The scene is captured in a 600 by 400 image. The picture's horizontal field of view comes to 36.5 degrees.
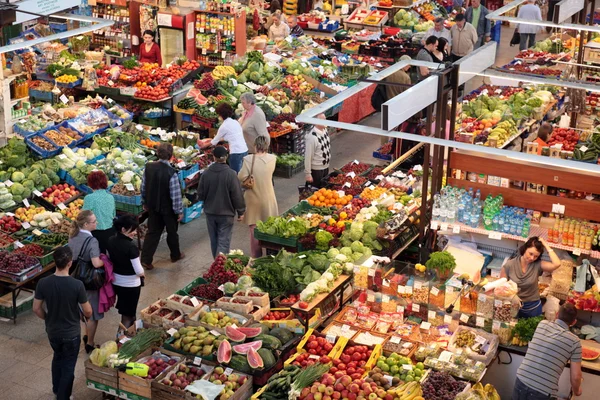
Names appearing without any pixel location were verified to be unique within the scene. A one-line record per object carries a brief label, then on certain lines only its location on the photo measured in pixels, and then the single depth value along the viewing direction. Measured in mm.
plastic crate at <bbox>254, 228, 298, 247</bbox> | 9486
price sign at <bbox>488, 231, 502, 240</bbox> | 8883
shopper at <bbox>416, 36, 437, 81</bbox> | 13656
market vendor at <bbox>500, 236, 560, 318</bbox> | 7871
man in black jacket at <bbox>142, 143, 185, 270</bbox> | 9742
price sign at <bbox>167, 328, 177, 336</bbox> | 7621
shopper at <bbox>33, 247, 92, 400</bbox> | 7047
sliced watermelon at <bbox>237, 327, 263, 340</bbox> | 7566
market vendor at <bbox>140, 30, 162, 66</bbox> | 15250
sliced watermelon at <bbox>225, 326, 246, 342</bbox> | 7484
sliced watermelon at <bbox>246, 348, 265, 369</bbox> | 7184
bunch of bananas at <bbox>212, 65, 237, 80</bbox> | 14259
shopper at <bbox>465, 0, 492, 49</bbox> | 17359
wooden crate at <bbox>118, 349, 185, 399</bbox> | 7062
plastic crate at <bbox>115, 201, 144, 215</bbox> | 10484
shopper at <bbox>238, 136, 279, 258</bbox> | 9758
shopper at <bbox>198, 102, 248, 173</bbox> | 11133
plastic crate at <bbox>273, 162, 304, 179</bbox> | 12830
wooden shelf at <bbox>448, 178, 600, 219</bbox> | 8820
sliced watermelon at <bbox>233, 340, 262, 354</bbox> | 7293
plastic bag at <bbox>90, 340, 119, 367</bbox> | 7281
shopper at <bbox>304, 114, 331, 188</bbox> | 10961
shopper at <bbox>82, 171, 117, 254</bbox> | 9000
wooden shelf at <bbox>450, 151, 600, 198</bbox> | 8844
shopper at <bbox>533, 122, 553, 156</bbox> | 10905
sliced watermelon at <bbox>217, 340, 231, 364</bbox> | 7223
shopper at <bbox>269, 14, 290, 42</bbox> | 17016
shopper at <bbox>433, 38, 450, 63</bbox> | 13812
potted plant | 8312
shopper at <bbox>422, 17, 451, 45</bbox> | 15603
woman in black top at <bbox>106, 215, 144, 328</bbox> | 7926
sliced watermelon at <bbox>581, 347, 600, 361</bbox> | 7418
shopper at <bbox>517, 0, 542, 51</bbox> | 17825
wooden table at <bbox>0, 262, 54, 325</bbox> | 8867
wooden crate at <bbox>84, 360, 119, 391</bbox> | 7207
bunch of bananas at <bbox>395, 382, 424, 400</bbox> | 6742
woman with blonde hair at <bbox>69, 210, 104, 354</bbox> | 7977
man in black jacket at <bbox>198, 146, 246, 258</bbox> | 9516
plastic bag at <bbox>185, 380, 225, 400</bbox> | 6840
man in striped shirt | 6656
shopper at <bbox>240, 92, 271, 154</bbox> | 11547
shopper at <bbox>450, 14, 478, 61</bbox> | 15852
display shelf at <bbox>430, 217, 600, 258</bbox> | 8656
